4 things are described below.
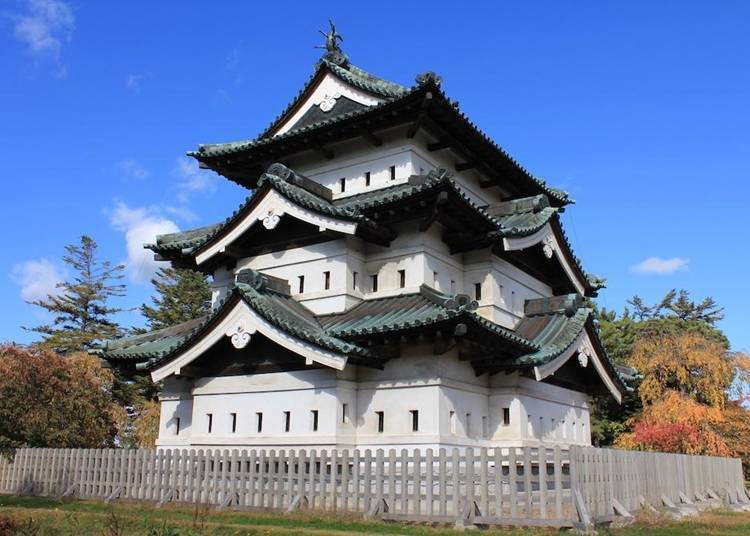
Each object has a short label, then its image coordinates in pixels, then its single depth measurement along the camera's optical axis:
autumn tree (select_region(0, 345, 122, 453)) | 22.00
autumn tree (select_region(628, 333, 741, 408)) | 40.34
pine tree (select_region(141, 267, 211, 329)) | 62.62
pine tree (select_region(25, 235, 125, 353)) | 60.97
